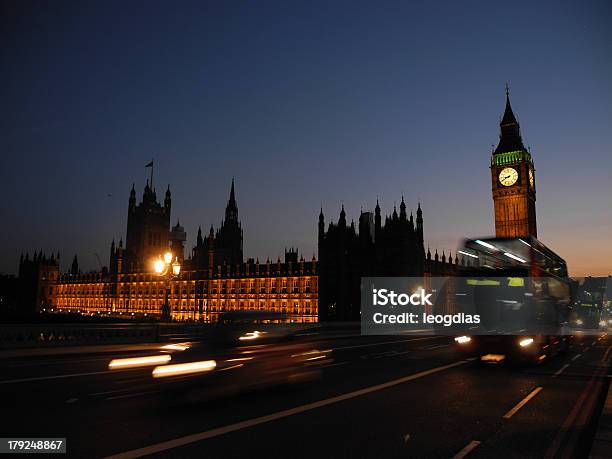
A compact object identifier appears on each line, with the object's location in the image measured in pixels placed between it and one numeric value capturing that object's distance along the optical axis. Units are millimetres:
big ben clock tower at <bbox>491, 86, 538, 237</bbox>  116125
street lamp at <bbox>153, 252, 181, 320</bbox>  28831
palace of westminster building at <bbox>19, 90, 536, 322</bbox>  78562
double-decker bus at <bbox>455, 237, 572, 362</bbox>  17688
